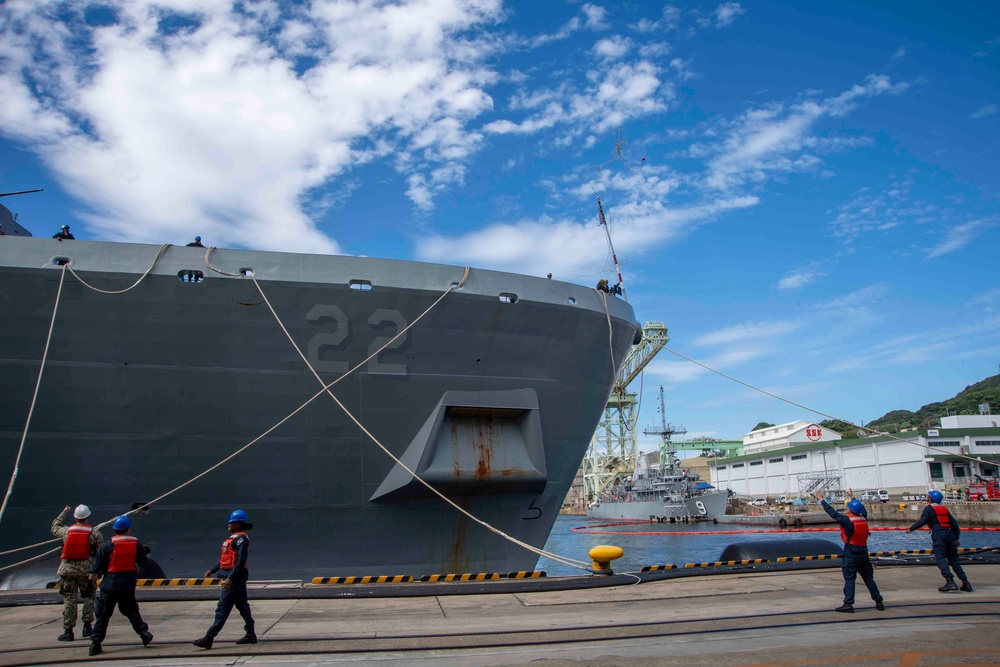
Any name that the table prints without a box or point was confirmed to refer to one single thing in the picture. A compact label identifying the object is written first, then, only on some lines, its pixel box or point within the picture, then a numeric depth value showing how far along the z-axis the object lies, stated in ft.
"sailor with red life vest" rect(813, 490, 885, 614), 19.95
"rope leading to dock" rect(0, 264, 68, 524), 29.01
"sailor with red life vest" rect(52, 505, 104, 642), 17.81
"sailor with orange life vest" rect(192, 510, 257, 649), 16.24
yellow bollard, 27.71
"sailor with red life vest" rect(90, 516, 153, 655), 16.42
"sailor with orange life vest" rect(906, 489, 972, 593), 23.27
